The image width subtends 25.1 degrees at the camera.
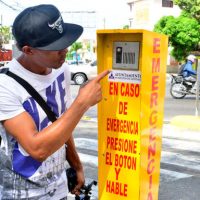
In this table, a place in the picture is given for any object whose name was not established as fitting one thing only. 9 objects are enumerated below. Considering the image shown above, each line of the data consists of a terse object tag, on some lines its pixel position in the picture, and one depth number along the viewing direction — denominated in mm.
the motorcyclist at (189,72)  14440
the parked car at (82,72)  21812
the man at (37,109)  1838
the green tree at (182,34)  28750
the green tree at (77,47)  57234
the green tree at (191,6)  28688
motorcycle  14428
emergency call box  2908
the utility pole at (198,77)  8846
